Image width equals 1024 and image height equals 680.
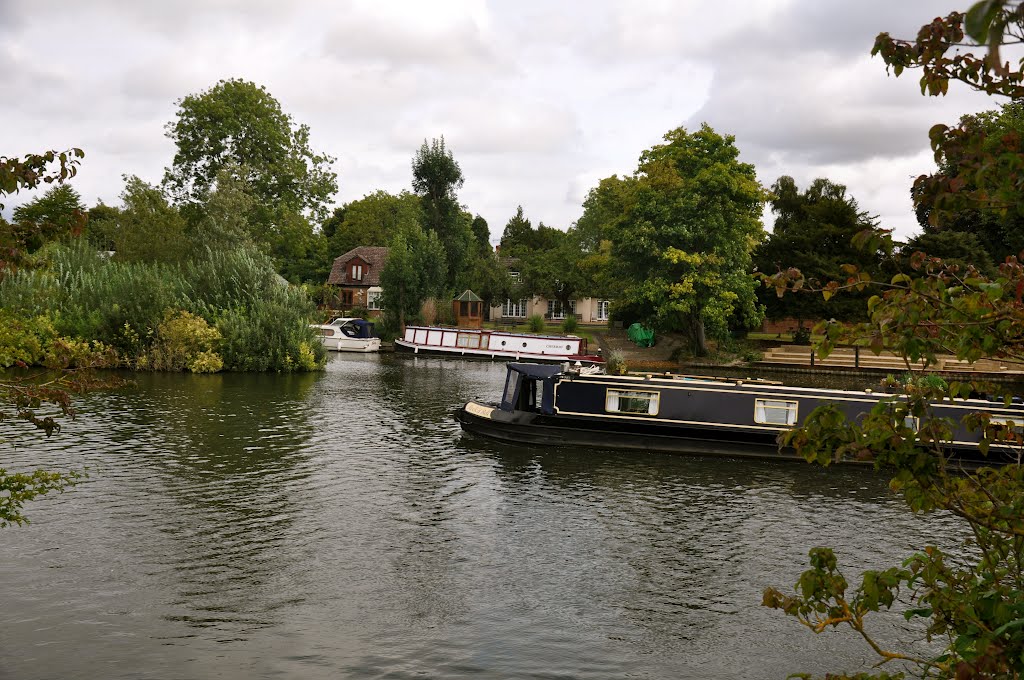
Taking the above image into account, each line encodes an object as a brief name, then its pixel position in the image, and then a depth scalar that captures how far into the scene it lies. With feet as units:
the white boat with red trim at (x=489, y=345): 185.60
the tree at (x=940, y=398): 14.83
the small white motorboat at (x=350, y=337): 194.80
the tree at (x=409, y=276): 214.90
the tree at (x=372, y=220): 339.16
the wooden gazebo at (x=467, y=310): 228.22
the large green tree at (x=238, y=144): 230.27
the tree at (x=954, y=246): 172.86
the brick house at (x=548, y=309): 310.18
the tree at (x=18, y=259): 22.27
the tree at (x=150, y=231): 186.09
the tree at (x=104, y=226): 205.17
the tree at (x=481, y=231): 406.89
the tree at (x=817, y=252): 178.70
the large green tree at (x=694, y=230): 161.89
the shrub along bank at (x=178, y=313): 139.33
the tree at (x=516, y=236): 344.08
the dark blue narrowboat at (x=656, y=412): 80.33
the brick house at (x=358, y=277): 296.51
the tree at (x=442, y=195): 254.47
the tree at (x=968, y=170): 14.82
